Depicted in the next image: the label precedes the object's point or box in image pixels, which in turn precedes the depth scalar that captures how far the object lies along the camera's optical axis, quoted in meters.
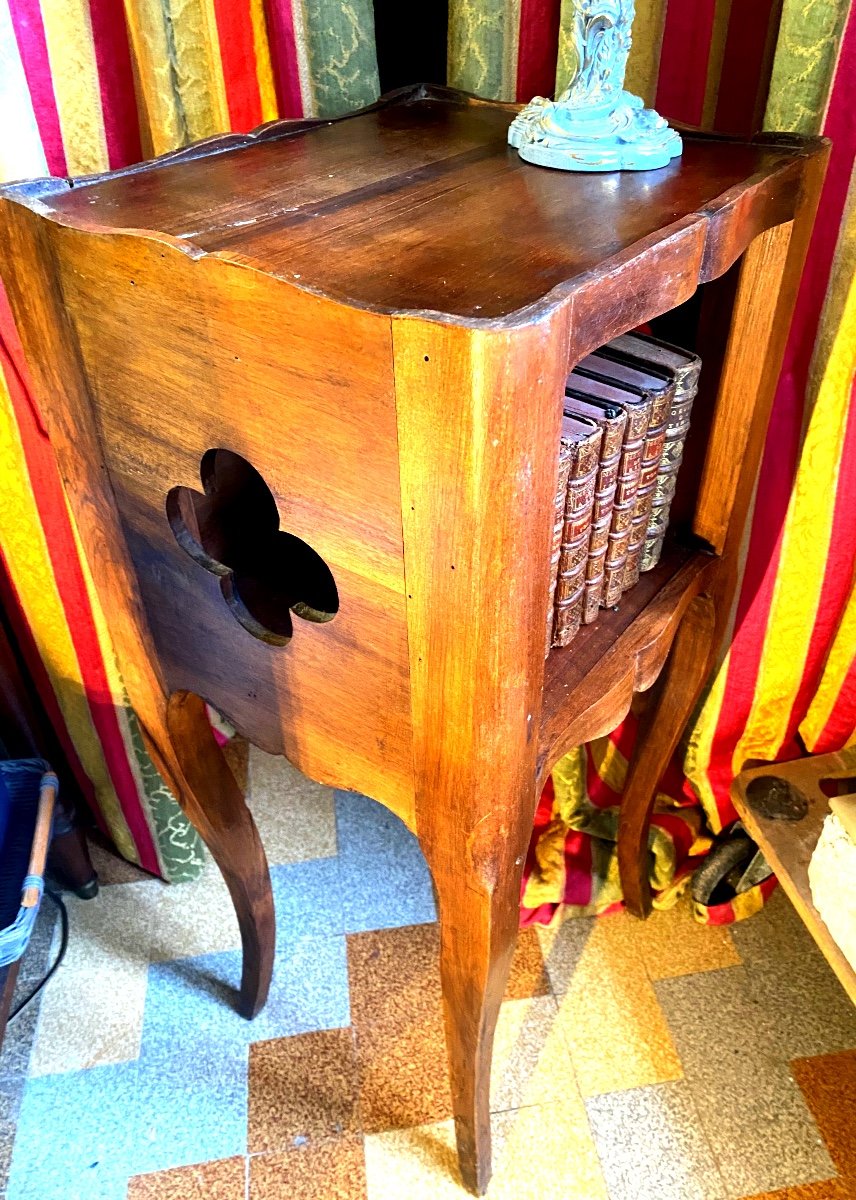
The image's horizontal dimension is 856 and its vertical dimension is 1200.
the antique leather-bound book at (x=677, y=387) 0.78
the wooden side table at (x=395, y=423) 0.52
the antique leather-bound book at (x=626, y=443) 0.73
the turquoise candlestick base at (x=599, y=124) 0.72
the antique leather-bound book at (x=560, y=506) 0.67
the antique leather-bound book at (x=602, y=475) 0.71
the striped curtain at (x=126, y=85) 0.87
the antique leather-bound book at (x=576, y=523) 0.68
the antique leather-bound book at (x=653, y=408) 0.76
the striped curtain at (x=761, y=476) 0.85
